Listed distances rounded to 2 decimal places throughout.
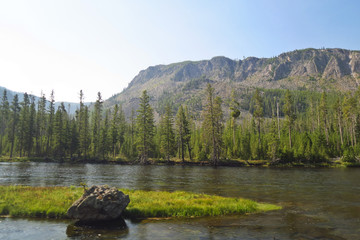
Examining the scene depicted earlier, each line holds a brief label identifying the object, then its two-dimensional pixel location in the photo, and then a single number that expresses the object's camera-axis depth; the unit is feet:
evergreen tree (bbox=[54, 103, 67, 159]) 279.90
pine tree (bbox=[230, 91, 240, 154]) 292.28
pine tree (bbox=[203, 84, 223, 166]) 240.12
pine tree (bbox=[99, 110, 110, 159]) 290.15
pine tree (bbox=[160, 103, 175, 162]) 269.03
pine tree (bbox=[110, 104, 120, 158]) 305.26
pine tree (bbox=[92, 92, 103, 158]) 295.48
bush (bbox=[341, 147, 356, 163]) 228.02
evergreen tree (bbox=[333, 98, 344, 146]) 308.95
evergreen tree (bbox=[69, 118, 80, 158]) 287.07
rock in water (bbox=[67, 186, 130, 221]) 45.29
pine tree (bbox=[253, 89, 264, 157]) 309.83
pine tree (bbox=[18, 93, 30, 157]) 278.05
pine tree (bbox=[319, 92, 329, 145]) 314.82
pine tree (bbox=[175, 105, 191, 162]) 284.41
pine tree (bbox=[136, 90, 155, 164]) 254.47
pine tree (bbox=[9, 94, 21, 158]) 282.40
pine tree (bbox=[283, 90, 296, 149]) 281.46
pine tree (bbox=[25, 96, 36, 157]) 279.90
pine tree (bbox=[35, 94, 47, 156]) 295.28
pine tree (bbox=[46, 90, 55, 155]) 297.12
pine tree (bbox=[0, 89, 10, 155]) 346.66
